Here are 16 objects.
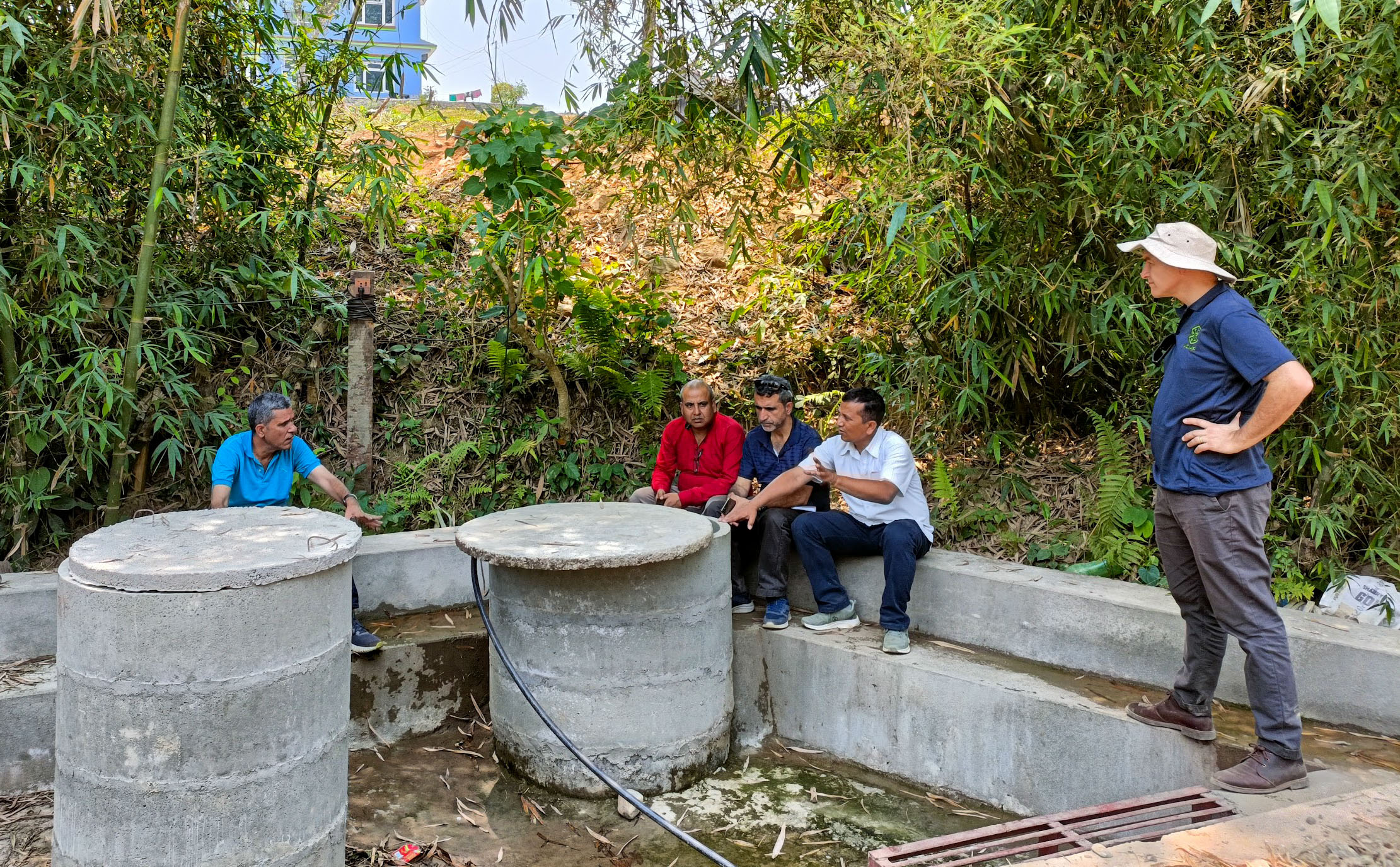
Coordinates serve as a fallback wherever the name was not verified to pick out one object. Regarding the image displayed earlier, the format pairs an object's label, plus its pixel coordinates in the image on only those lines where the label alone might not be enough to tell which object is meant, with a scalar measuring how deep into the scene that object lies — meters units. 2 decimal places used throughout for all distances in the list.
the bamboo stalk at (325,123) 5.70
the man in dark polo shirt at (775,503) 4.72
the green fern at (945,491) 5.22
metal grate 2.82
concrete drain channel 2.71
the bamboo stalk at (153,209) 4.21
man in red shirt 5.16
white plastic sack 3.92
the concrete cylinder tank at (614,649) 3.92
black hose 3.14
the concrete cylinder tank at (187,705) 2.67
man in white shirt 4.48
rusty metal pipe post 5.97
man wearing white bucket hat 2.95
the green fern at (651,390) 6.46
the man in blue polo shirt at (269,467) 4.21
